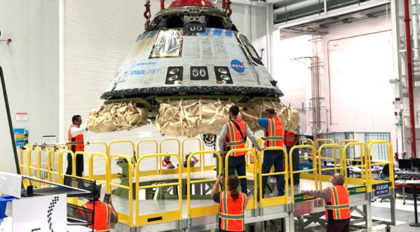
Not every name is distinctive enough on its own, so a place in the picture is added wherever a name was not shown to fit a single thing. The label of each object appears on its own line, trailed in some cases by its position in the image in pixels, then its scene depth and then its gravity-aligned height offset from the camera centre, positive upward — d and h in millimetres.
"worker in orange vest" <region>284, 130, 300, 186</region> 10328 -175
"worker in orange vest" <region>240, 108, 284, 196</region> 8211 -132
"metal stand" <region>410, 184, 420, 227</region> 10830 -2361
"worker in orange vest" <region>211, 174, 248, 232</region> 6871 -1226
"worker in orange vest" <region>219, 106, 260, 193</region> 7582 -86
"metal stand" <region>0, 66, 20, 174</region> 4012 +99
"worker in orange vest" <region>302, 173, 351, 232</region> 7656 -1324
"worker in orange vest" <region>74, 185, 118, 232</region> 5820 -1094
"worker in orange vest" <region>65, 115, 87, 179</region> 10280 -78
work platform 6801 -1307
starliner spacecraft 8148 +1431
